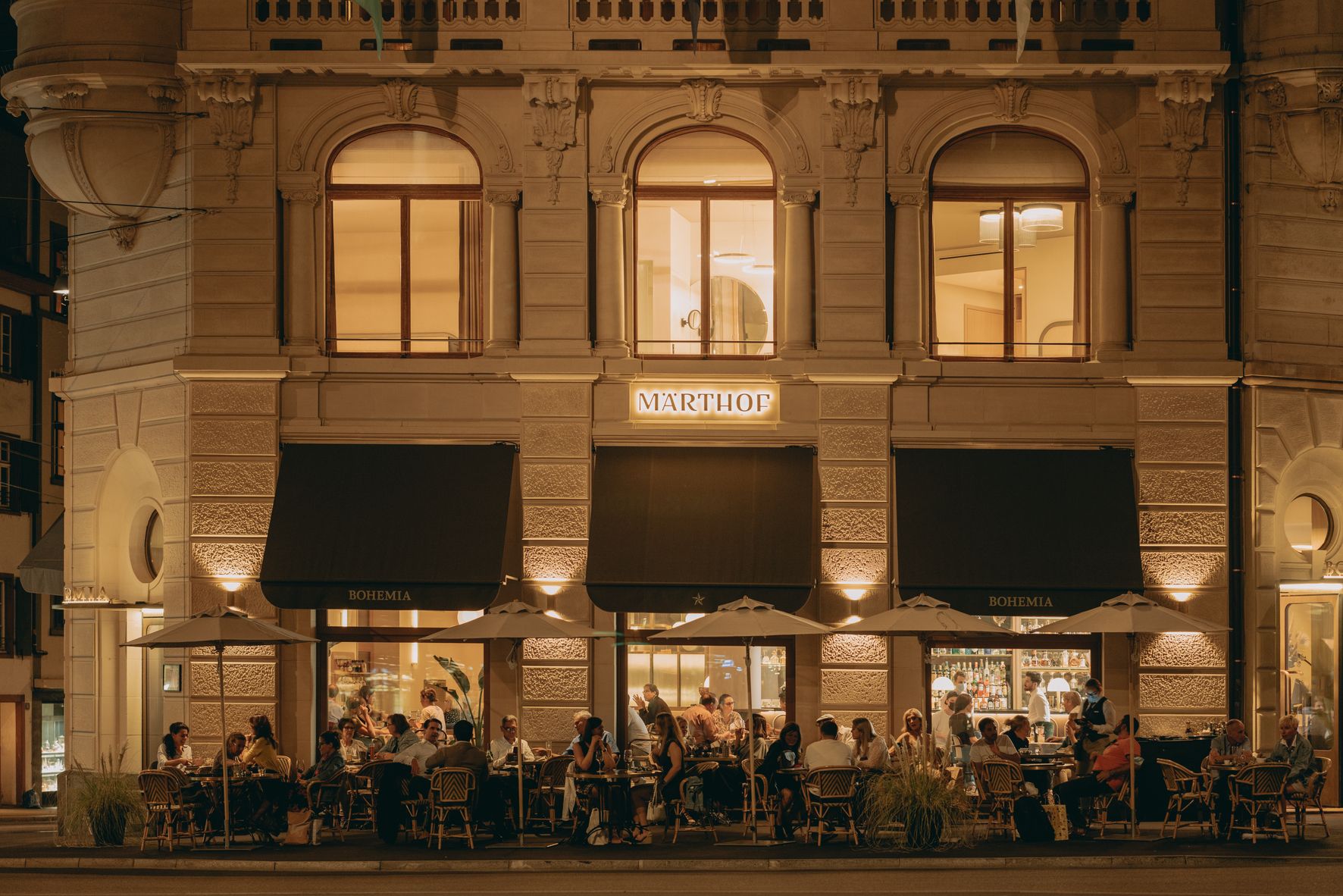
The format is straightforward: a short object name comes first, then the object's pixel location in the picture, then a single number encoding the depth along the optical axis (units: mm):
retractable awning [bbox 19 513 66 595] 31797
